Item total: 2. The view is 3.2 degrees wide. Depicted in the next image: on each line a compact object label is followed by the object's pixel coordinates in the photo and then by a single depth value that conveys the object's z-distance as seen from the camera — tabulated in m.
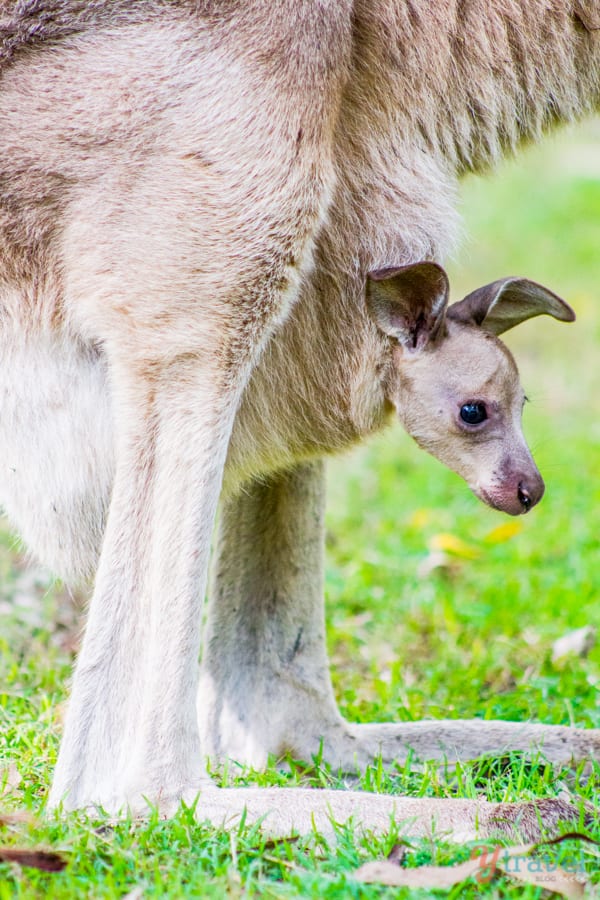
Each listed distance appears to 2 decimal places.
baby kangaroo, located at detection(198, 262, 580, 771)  6.88
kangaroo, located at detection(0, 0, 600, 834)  6.78
